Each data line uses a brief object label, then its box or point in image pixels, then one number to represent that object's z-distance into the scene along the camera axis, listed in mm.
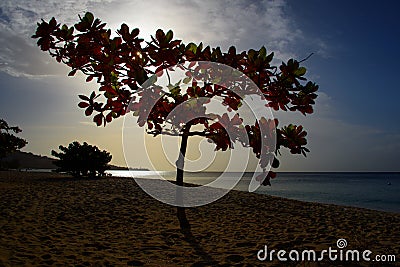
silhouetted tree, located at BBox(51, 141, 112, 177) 20938
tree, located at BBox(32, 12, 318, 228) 3244
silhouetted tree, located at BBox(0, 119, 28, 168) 17200
